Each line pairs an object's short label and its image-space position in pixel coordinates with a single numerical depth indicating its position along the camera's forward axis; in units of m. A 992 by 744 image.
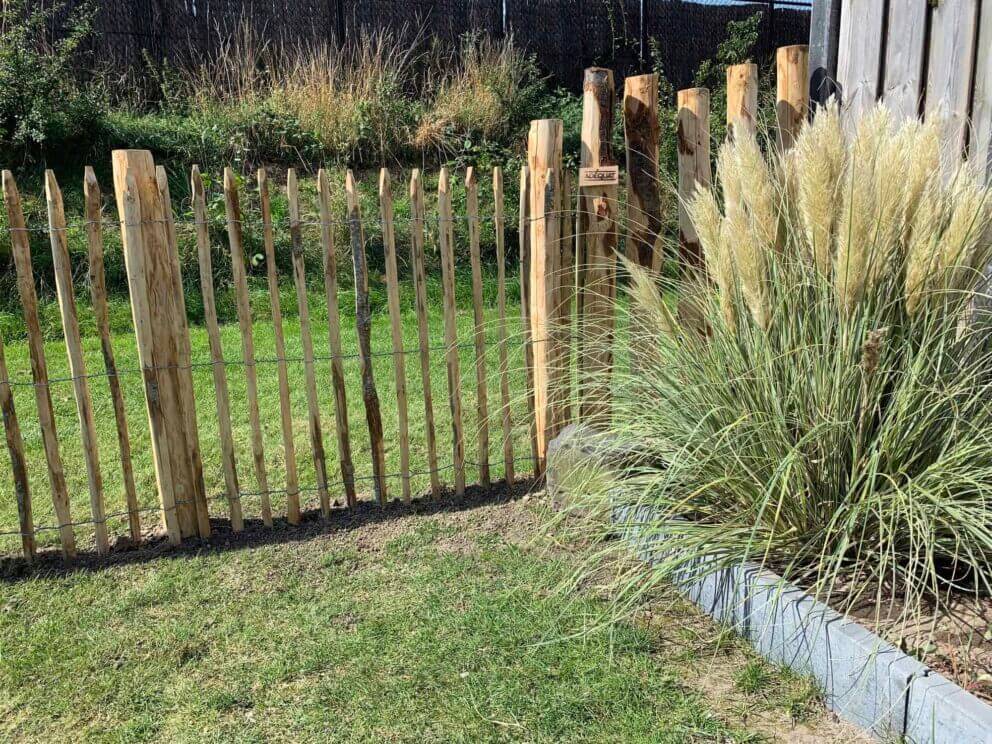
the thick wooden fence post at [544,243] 3.58
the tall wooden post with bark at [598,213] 3.56
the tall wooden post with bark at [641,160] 3.48
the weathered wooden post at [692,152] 3.43
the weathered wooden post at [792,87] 3.45
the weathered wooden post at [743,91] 3.40
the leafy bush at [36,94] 7.88
